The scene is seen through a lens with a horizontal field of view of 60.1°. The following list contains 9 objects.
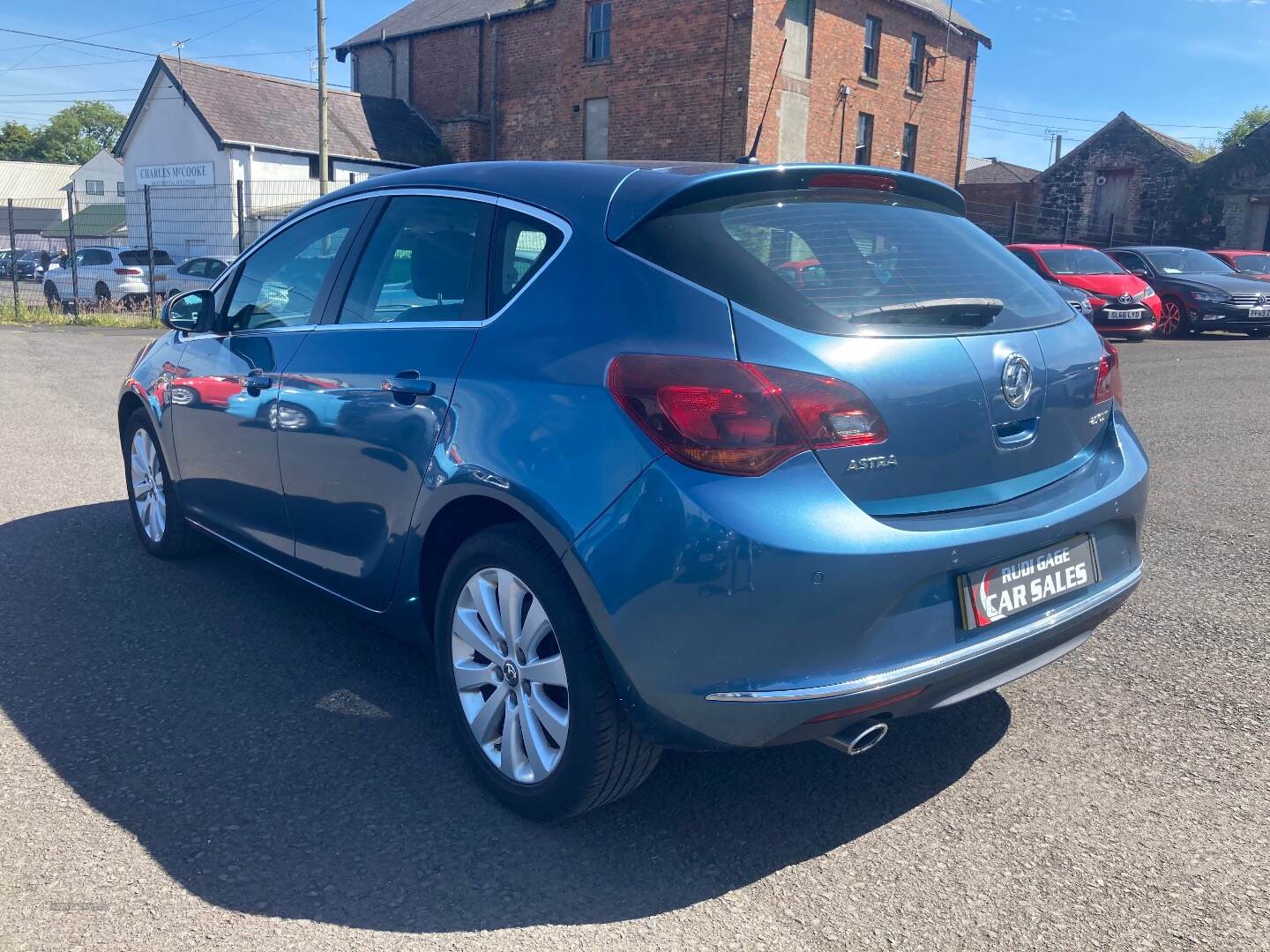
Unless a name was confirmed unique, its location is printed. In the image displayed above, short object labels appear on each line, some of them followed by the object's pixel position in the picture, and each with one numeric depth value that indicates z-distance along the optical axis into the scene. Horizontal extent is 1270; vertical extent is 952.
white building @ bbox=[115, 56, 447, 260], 31.86
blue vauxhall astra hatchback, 2.49
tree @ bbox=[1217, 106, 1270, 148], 68.12
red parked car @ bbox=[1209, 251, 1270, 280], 21.55
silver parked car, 20.44
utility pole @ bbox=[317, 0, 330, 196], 25.56
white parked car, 23.27
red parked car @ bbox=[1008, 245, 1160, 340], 16.78
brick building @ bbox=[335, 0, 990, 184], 28.16
